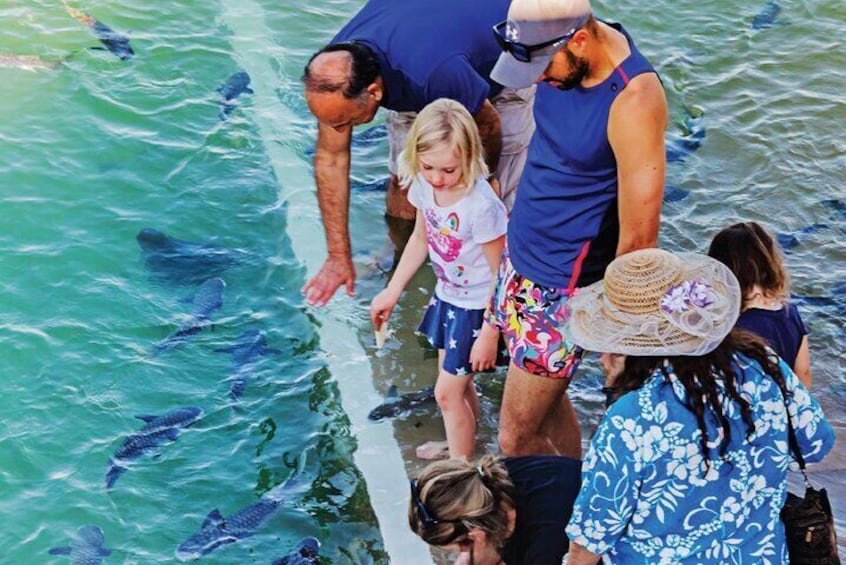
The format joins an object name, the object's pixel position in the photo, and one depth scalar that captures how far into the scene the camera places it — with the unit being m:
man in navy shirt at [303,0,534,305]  4.85
